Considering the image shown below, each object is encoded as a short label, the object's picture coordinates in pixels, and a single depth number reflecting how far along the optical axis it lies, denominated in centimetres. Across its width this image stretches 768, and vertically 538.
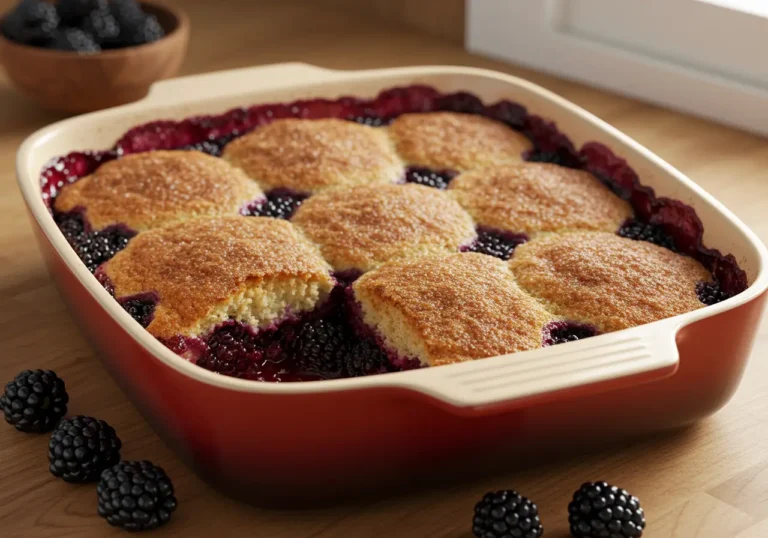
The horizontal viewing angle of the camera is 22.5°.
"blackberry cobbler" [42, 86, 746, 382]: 73
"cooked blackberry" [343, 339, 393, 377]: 73
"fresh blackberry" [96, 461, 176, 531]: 67
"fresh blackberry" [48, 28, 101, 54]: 96
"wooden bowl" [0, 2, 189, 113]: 95
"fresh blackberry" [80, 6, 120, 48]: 98
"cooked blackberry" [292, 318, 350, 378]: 75
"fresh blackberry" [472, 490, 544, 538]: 65
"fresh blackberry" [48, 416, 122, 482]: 69
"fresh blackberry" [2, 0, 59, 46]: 97
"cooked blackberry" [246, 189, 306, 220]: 82
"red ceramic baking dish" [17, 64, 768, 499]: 65
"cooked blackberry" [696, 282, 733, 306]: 75
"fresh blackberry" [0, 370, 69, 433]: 72
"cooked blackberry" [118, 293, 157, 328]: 74
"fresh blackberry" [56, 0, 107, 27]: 99
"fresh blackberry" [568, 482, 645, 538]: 66
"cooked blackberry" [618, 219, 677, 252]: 80
